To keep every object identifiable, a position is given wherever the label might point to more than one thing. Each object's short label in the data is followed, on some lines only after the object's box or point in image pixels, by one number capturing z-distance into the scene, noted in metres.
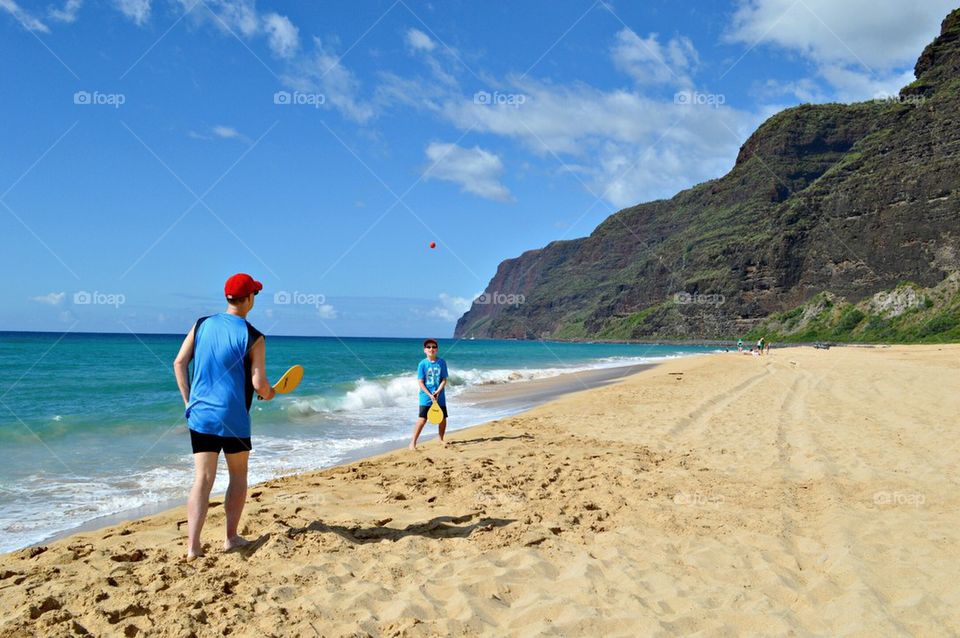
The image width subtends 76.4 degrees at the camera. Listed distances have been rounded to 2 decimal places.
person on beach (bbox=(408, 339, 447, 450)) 9.49
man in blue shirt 4.14
